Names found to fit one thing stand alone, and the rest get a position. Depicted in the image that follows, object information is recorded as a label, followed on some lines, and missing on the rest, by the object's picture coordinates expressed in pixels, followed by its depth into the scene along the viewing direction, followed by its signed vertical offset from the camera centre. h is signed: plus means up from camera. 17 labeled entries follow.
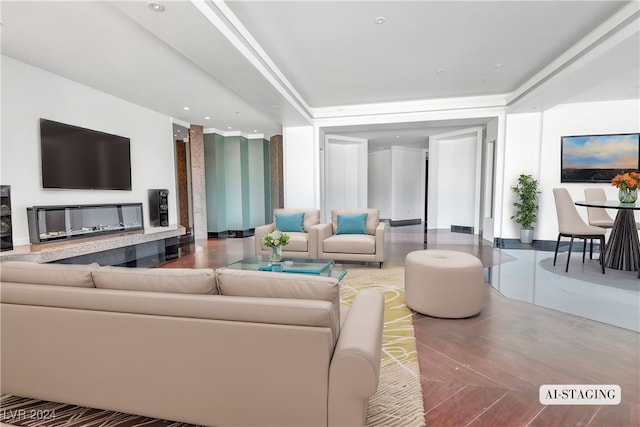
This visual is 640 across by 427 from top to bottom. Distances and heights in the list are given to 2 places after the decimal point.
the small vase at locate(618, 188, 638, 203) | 4.32 -0.08
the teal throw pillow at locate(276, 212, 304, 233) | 5.33 -0.51
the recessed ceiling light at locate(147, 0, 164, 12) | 2.53 +1.53
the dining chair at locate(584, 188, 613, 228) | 5.30 -0.37
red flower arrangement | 4.18 +0.11
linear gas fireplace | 4.02 -0.40
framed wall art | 5.83 +0.63
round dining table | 4.37 -0.77
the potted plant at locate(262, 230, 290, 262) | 3.62 -0.58
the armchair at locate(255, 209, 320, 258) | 4.85 -0.64
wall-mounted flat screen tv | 4.23 +0.55
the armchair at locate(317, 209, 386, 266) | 4.62 -0.69
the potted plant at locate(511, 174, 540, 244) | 6.16 -0.29
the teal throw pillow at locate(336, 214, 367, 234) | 5.03 -0.52
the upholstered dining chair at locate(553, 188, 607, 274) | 4.45 -0.49
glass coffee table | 3.18 -0.81
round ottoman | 2.83 -0.88
